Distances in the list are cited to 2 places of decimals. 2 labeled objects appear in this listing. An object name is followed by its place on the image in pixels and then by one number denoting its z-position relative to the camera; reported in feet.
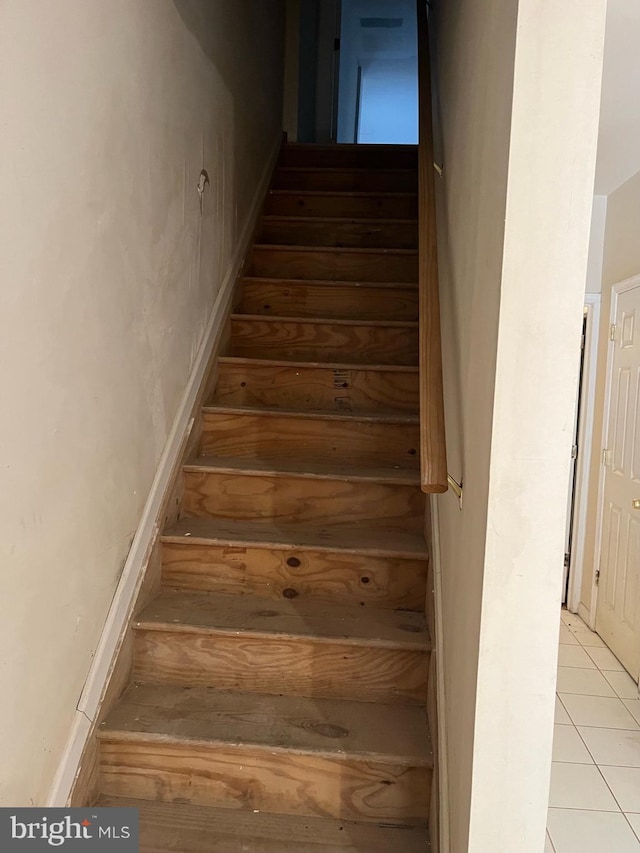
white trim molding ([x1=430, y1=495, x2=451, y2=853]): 3.98
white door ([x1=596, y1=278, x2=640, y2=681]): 9.87
